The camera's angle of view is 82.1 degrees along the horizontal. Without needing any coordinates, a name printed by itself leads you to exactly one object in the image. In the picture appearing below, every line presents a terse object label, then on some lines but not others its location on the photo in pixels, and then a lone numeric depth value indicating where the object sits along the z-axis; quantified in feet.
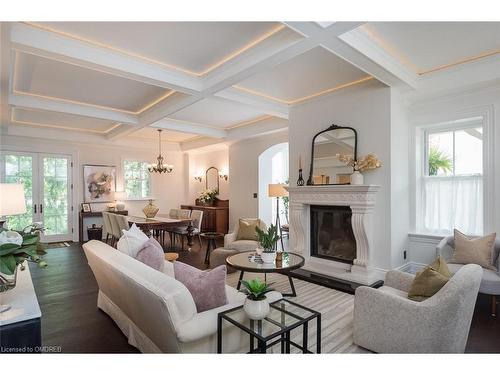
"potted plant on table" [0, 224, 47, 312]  5.04
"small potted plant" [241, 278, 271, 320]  5.87
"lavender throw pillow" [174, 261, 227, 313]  6.37
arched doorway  22.57
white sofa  5.57
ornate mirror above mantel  13.80
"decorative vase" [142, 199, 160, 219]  20.59
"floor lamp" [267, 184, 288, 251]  16.14
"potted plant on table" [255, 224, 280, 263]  10.50
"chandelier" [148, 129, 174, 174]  22.89
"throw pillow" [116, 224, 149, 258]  9.38
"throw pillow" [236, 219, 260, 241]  15.70
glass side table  5.57
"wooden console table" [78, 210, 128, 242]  23.34
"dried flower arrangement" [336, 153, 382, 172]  12.64
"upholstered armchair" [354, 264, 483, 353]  6.28
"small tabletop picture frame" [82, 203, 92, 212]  23.72
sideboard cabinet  24.86
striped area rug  7.70
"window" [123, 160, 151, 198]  26.53
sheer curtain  12.24
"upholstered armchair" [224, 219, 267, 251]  14.62
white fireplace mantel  12.64
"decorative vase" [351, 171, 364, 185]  12.91
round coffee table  9.90
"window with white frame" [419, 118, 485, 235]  12.27
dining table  18.19
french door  21.33
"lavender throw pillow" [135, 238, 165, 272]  8.98
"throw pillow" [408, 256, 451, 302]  7.02
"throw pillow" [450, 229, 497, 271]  10.41
